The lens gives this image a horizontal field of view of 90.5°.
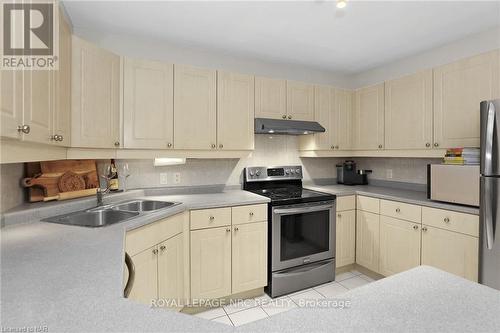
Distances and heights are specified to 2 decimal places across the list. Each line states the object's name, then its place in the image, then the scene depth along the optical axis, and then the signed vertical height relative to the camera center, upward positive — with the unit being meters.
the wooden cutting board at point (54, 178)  1.78 -0.09
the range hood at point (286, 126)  2.55 +0.43
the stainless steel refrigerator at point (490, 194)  1.71 -0.19
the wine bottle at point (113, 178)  2.22 -0.11
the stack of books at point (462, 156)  1.95 +0.09
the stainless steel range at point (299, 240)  2.34 -0.73
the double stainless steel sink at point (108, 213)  1.63 -0.34
